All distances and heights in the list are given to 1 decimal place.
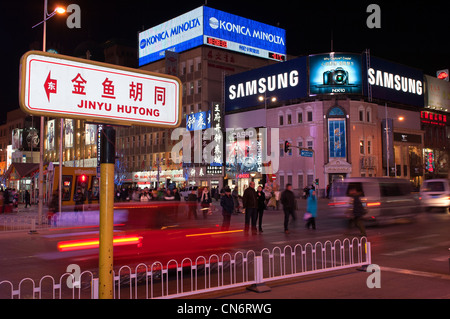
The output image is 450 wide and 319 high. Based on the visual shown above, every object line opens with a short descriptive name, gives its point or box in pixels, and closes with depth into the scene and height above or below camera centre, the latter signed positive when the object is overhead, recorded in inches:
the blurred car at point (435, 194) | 963.3 -31.0
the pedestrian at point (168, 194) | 689.0 -17.8
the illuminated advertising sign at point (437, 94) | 2500.0 +528.3
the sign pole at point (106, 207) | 157.9 -8.3
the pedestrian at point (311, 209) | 692.1 -44.0
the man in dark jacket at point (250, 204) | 618.5 -31.1
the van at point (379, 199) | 702.8 -30.0
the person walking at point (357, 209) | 510.5 -33.8
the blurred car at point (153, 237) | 317.7 -41.1
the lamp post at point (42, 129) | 744.3 +101.1
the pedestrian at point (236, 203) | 1064.8 -51.2
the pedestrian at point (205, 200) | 866.1 -35.8
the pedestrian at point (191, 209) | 374.4 -23.9
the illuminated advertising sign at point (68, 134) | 3460.4 +433.7
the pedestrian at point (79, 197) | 1020.5 -28.6
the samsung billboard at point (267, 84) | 2086.6 +529.2
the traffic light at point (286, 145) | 1402.6 +125.1
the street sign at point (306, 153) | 1572.3 +109.8
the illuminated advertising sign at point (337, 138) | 1971.0 +206.9
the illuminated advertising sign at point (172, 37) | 2536.9 +959.5
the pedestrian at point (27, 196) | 1472.7 -35.1
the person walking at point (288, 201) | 646.7 -28.7
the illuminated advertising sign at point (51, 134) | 3762.3 +466.5
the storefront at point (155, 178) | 2588.6 +40.6
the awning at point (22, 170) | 1305.4 +50.4
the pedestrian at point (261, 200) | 687.4 -28.1
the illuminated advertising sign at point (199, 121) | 2413.9 +366.4
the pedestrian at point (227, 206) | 629.9 -34.3
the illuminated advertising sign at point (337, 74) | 1991.9 +514.9
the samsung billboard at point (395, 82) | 2085.4 +519.5
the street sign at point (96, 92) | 138.4 +33.7
